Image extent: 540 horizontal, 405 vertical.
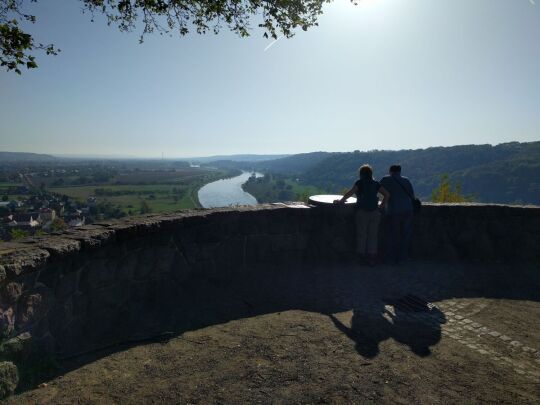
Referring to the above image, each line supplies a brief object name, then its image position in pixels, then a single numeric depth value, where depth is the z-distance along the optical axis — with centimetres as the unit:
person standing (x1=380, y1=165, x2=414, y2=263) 649
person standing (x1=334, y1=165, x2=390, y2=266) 630
